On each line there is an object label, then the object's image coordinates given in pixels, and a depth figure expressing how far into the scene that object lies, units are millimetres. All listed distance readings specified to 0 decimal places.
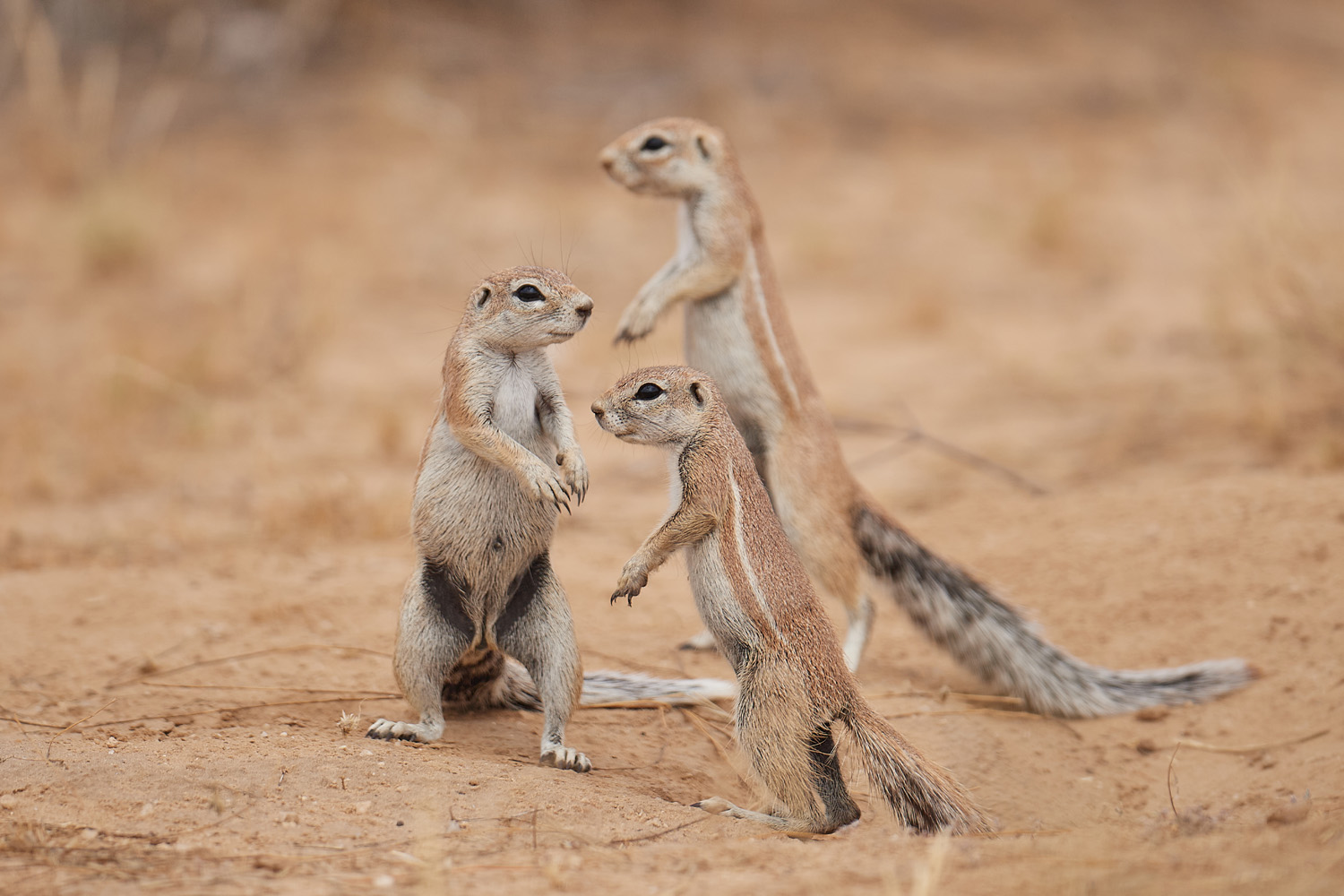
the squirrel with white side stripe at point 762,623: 7742
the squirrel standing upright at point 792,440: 10344
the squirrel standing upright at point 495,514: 8555
